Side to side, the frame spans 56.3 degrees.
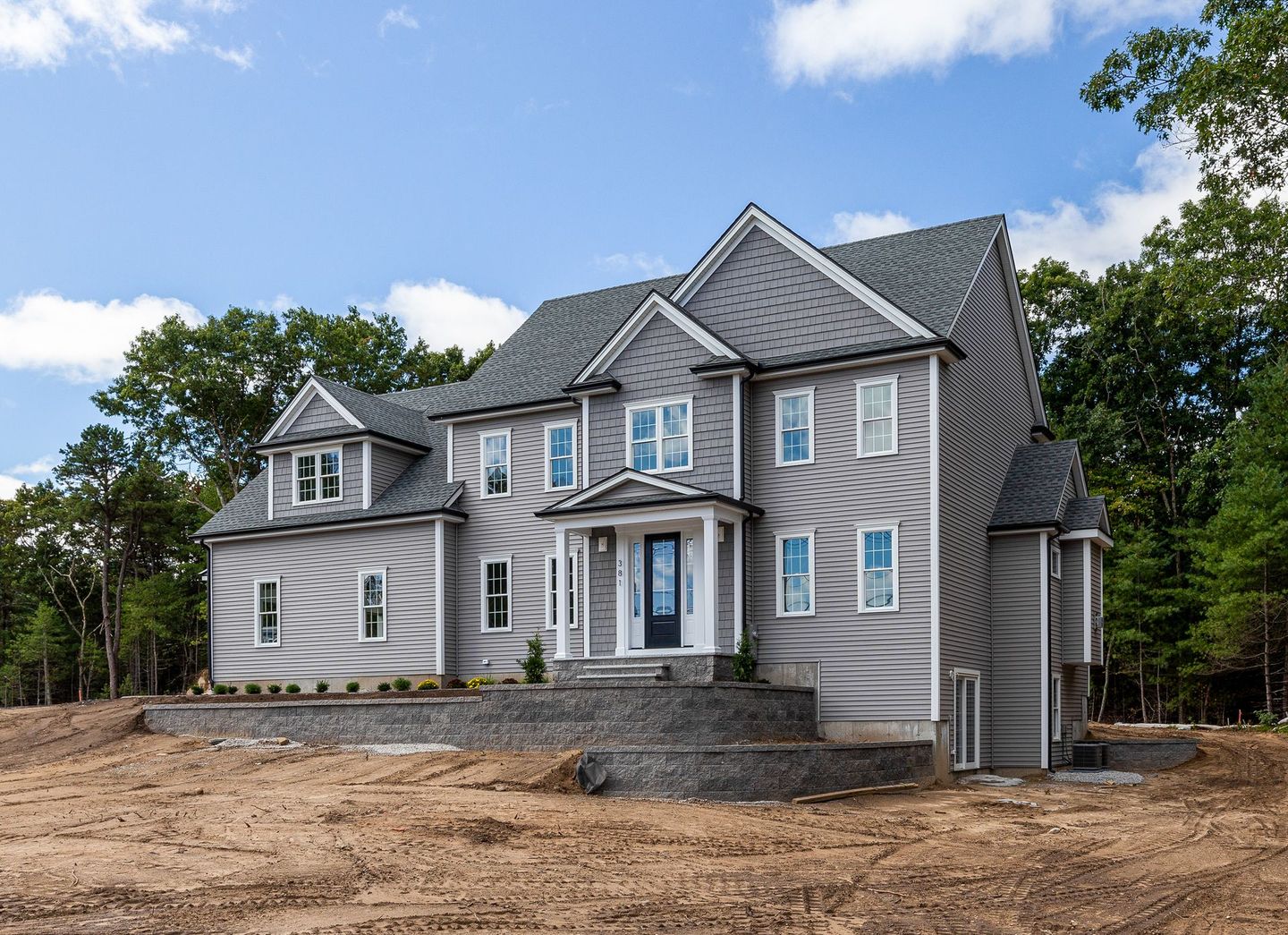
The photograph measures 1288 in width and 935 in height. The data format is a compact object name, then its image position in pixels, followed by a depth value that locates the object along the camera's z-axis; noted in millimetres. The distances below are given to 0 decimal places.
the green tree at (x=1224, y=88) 18109
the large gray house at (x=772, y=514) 22656
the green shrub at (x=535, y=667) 24359
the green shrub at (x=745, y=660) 22625
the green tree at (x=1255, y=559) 35156
